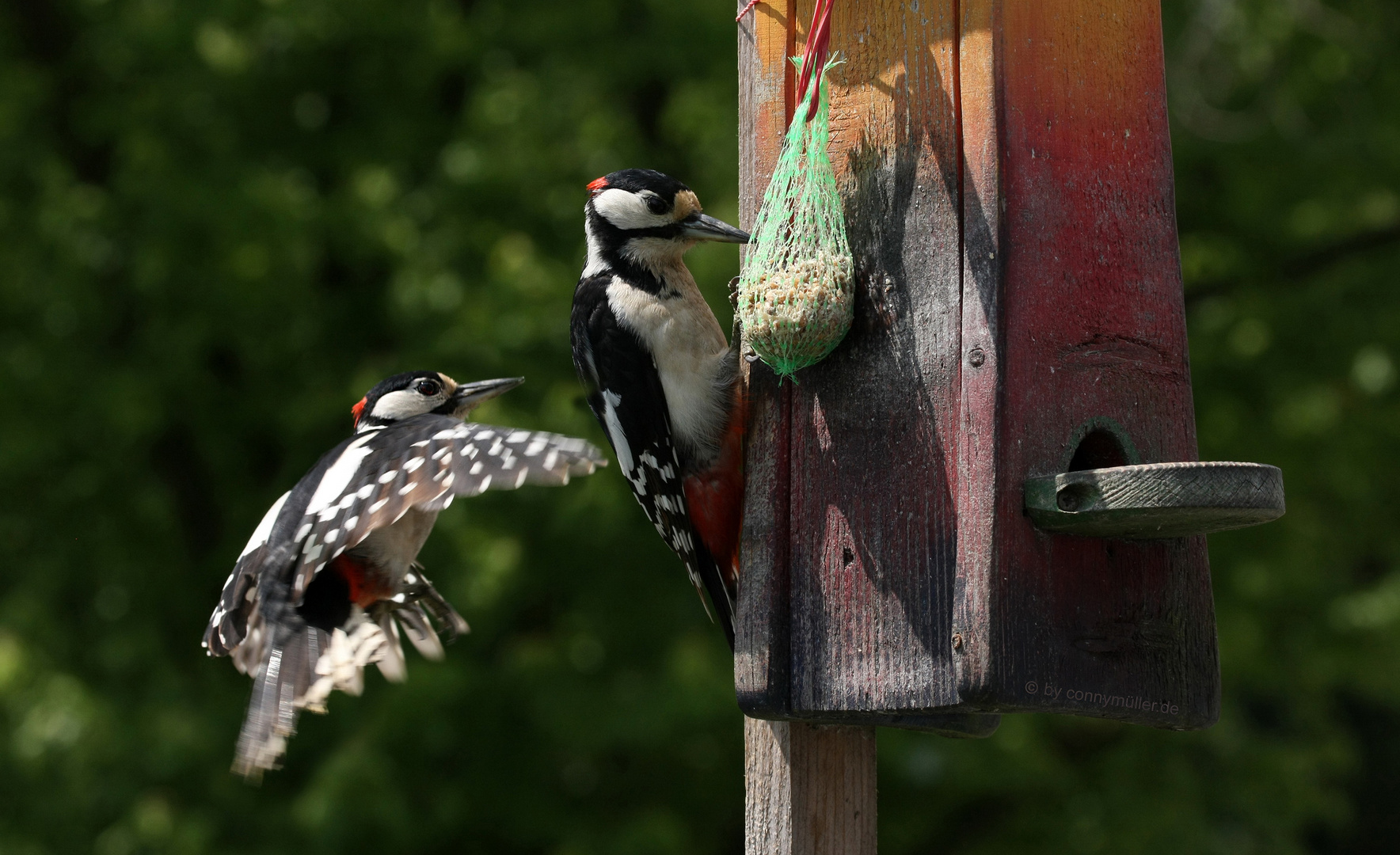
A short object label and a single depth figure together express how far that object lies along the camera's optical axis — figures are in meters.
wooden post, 5.40
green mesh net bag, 5.35
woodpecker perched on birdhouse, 6.30
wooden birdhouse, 4.94
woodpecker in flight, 5.79
